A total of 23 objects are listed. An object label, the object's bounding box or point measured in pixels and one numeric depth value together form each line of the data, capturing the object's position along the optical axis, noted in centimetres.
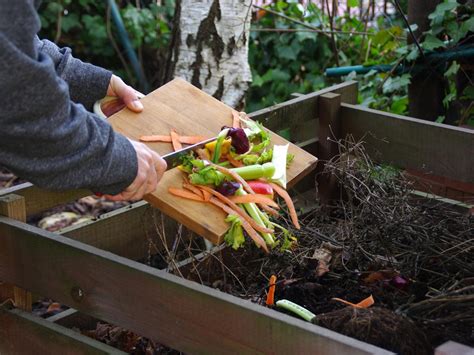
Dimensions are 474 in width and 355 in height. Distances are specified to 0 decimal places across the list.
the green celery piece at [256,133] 311
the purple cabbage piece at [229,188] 284
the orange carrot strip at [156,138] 304
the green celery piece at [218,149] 297
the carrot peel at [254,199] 281
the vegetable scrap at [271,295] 293
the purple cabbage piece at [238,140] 300
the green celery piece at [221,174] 285
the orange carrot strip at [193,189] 283
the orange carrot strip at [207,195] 281
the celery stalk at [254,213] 283
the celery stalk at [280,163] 297
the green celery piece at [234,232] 276
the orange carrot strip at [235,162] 300
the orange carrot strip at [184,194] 281
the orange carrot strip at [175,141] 304
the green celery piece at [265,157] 303
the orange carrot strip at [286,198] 290
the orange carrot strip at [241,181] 285
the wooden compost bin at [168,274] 231
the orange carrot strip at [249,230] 276
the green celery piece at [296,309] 268
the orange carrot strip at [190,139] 308
